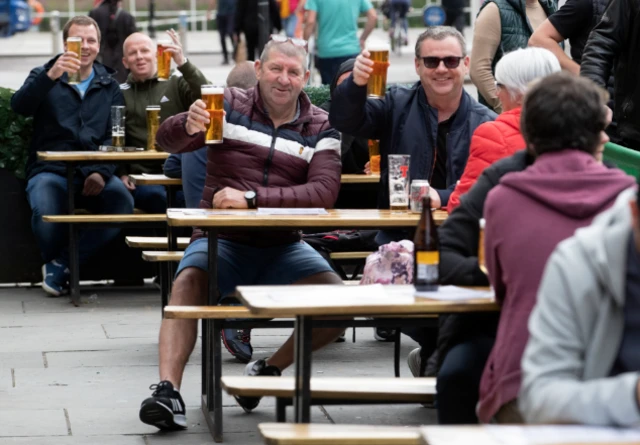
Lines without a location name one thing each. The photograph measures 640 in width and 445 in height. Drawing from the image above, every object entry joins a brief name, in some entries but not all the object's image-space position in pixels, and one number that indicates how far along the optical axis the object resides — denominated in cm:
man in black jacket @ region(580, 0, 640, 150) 1320
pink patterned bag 1053
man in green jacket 1898
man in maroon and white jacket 1221
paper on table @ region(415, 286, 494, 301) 823
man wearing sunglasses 1266
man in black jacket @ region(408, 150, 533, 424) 829
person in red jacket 1004
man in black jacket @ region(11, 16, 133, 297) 1878
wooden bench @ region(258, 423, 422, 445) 741
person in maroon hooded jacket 710
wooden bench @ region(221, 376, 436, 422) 893
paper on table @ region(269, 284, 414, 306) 800
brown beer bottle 845
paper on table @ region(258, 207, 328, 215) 1187
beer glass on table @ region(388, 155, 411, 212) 1237
